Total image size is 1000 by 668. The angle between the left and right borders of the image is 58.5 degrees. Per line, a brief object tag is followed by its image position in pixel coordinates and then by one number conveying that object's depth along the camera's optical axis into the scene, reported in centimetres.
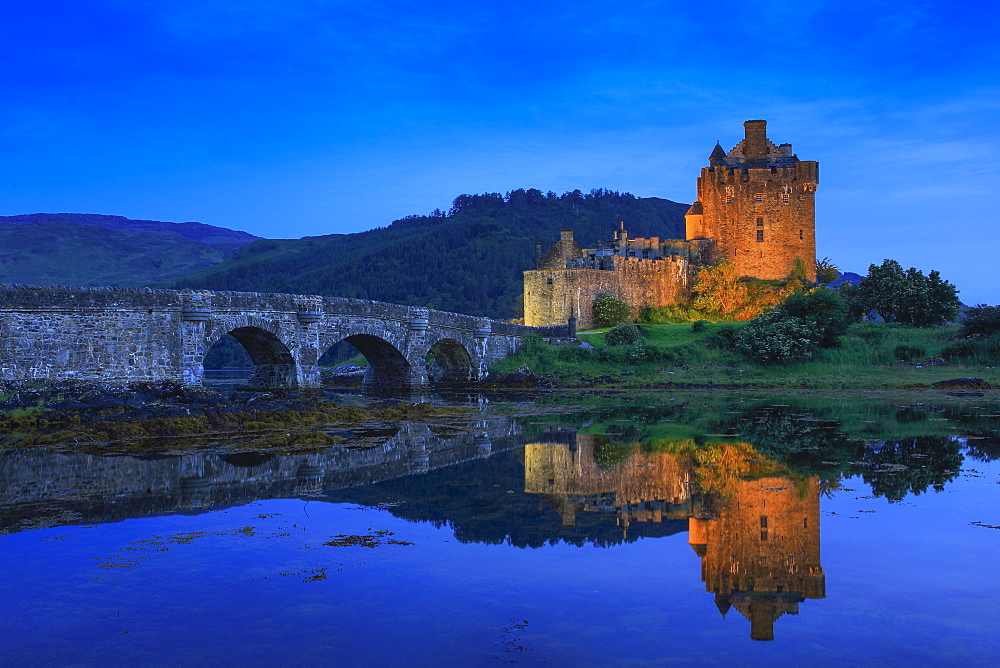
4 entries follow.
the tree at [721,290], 5684
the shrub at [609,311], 5178
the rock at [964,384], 3209
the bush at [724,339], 4125
